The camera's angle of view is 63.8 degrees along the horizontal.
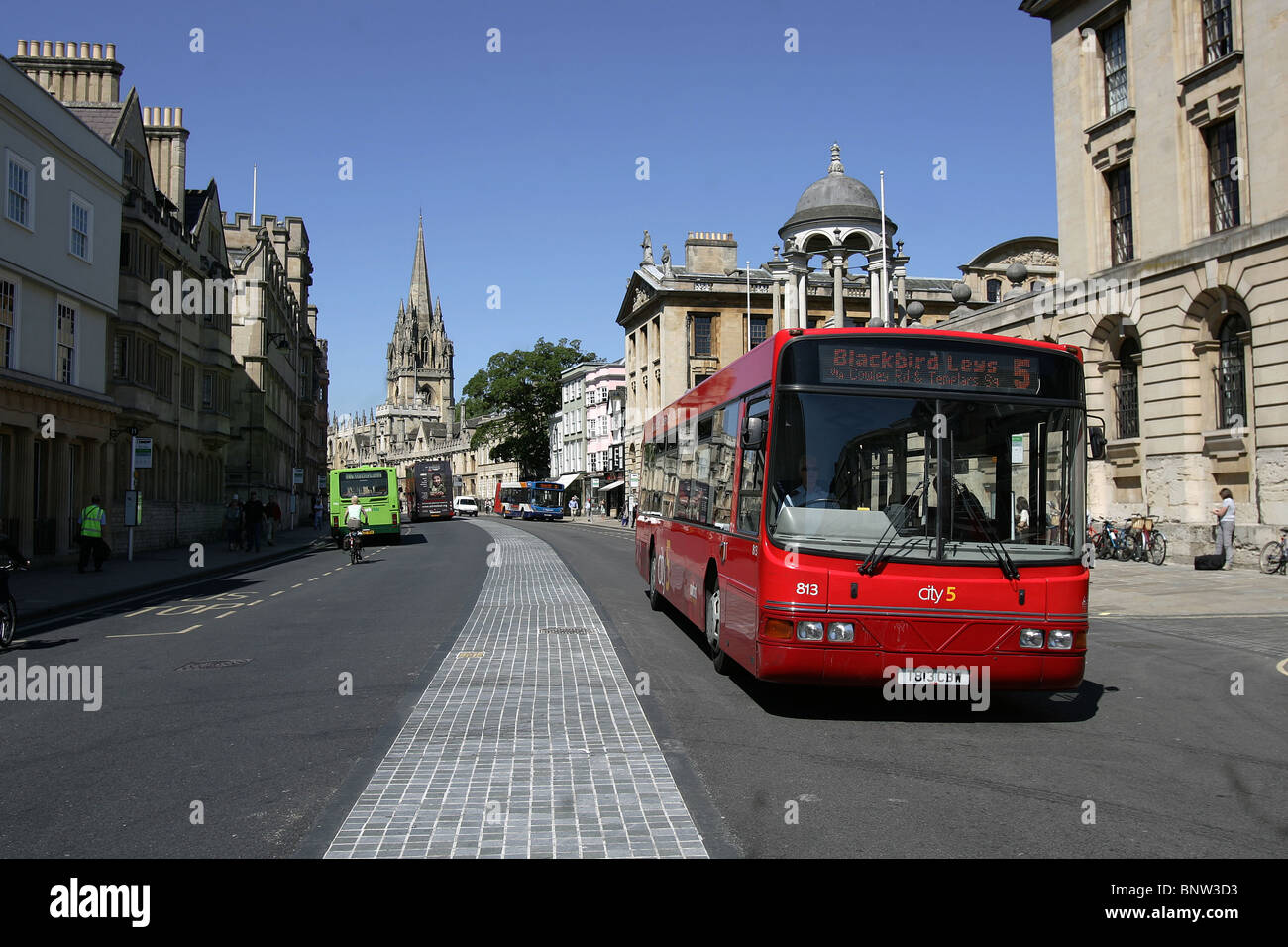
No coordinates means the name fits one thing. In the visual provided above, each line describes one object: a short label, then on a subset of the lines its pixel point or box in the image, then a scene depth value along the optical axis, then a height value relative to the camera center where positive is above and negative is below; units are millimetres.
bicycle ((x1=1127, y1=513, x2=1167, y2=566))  23031 -946
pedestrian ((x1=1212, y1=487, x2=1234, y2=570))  20578 -490
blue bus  78562 +493
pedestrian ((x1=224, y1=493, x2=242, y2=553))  34156 -350
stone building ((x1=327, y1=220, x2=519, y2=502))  179750 +22490
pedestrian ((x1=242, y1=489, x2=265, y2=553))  34625 -274
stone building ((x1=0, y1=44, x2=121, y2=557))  24297 +5170
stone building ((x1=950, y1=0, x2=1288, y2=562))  20594 +5518
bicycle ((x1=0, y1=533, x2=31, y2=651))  12281 -975
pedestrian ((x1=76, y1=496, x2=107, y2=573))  24156 -462
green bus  41906 +629
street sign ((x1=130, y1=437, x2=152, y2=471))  25812 +1499
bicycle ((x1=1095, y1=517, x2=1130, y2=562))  24047 -1024
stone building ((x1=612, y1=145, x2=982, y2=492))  53438 +13065
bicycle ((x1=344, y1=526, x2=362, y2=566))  28578 -964
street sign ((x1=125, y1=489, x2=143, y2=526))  27141 +144
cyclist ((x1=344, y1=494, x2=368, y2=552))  28422 -305
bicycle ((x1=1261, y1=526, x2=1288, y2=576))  19562 -1116
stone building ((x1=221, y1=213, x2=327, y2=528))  50844 +8465
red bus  7711 -68
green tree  95062 +10386
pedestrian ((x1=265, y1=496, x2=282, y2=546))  41188 -288
